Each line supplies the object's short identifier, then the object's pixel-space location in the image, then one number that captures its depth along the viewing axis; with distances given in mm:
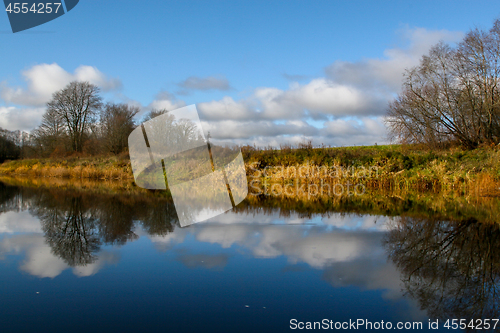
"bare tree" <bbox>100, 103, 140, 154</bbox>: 32500
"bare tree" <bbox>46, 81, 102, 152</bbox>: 39906
